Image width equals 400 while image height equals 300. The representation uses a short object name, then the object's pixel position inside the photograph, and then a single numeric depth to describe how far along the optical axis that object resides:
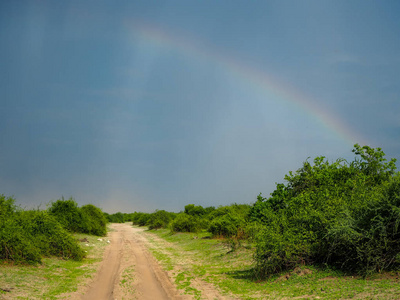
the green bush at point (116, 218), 123.67
